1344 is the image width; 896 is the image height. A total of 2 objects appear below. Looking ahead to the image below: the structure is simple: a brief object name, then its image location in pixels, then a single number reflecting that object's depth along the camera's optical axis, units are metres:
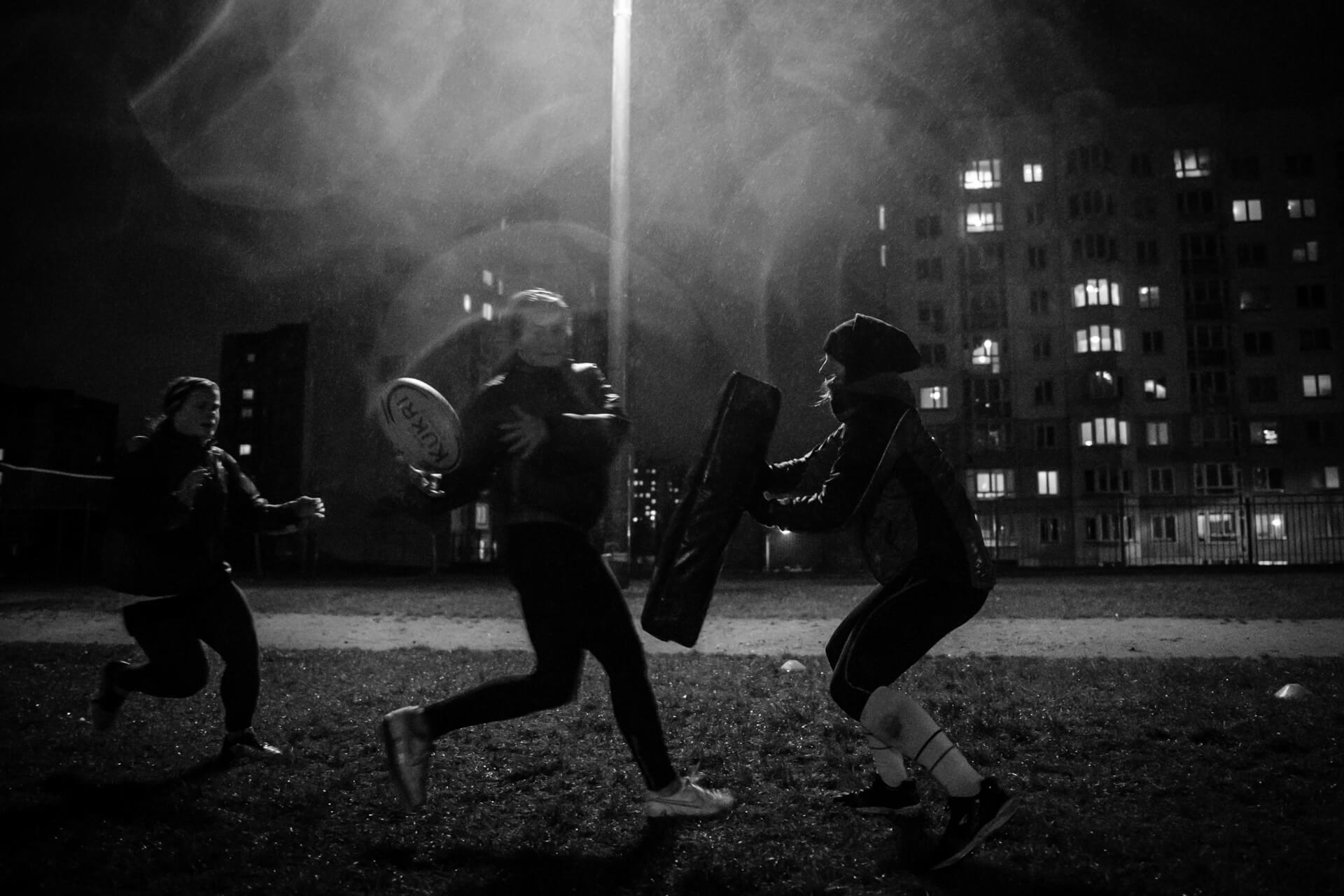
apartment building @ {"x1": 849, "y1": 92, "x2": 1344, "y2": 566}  50.69
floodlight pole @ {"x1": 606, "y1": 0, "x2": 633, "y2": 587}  13.21
